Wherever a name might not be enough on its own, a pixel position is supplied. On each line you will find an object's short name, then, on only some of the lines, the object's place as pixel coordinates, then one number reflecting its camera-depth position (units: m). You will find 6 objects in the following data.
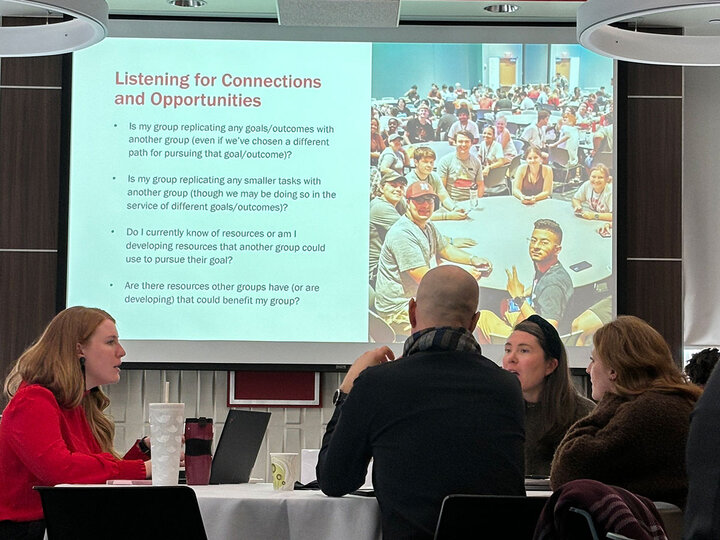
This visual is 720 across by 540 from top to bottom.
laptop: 3.38
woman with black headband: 4.19
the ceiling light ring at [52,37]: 3.82
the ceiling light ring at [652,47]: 3.91
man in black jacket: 2.80
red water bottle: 3.26
